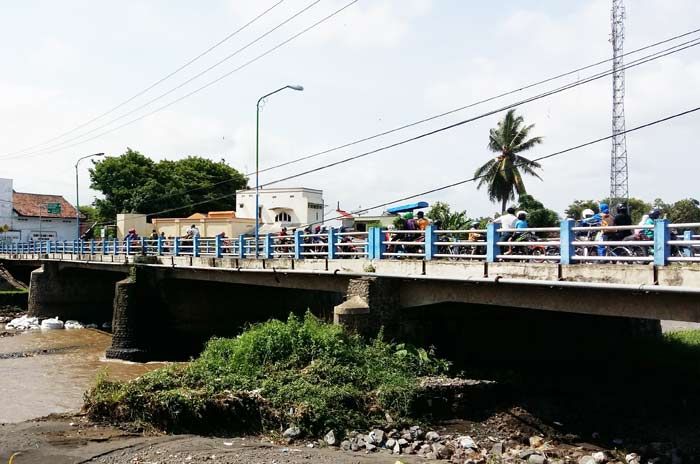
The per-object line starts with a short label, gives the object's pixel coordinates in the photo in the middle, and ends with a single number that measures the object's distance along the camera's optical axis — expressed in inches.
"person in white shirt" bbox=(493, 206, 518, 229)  602.5
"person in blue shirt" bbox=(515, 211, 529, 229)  588.7
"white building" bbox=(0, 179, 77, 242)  2800.2
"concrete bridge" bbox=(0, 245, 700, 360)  464.8
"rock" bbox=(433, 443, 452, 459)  471.5
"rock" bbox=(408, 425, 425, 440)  505.4
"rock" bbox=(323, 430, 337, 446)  494.9
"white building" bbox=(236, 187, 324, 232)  2453.2
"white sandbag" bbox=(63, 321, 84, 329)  1501.0
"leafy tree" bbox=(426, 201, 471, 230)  922.9
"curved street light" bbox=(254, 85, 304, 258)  1008.4
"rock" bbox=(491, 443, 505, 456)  479.5
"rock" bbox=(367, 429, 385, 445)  494.6
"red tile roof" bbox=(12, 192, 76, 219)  2847.0
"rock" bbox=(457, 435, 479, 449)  490.0
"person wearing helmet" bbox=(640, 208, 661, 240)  498.3
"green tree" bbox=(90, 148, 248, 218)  2559.1
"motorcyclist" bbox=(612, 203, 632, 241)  515.8
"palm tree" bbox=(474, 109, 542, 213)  1850.4
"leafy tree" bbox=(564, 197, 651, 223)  2489.3
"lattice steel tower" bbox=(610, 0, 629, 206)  1330.0
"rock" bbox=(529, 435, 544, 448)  505.0
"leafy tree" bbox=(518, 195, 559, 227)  1603.7
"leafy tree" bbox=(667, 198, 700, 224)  2659.9
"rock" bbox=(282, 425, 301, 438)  506.0
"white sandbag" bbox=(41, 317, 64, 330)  1473.9
